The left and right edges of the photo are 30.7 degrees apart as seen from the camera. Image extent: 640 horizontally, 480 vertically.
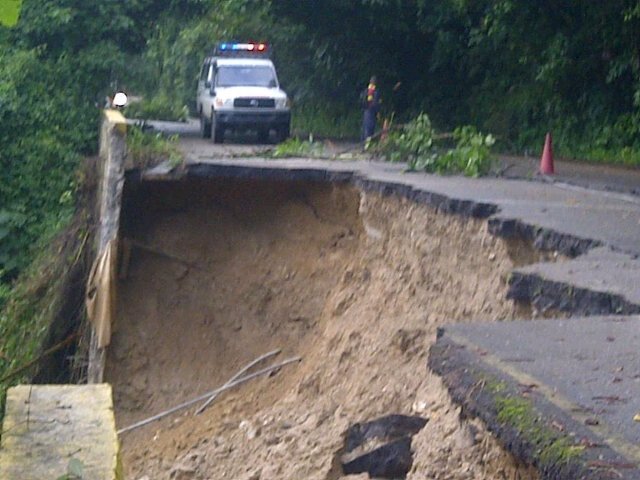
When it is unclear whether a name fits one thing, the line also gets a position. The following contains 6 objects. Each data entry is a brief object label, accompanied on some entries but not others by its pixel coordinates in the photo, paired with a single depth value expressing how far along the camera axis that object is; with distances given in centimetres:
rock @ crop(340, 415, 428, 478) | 947
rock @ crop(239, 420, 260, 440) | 1275
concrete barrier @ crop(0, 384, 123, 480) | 411
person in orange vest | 2648
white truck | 2627
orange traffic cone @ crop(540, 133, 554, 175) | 1914
